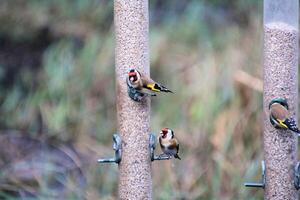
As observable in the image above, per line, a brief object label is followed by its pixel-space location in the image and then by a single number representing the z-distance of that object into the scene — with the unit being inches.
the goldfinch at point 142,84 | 339.9
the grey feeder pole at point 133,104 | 352.8
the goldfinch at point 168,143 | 347.9
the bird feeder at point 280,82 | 362.3
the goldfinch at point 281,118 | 348.8
